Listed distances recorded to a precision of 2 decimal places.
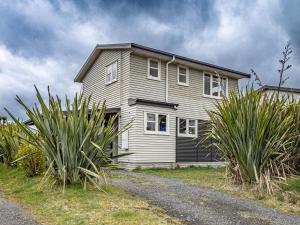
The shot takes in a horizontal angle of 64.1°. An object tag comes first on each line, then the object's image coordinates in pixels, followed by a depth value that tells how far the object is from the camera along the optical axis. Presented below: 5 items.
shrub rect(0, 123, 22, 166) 9.69
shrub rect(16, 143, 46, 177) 7.36
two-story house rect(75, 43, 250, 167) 11.71
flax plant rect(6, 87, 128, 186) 5.44
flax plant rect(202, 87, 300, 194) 6.14
